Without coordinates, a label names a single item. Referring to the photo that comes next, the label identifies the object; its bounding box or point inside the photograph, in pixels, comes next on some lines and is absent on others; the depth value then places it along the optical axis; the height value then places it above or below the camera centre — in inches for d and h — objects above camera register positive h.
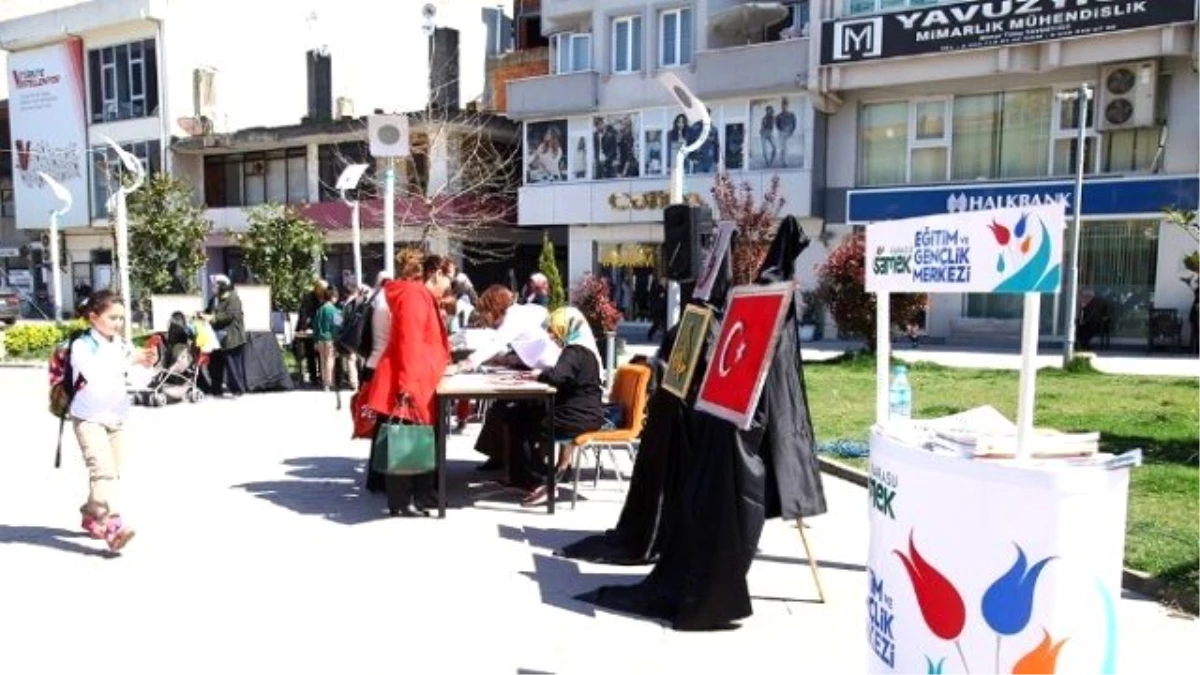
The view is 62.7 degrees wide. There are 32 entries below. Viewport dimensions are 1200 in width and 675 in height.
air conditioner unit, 868.0 +145.7
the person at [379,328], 275.1 -21.1
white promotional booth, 104.7 -29.5
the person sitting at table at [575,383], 273.7 -35.6
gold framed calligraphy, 212.2 -20.5
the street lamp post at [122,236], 658.2 +10.7
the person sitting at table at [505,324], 292.8 -20.7
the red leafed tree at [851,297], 633.0 -25.6
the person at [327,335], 555.8 -46.8
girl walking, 230.8 -38.1
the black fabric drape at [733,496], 182.9 -45.3
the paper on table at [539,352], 291.4 -28.6
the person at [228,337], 541.6 -46.6
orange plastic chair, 274.2 -45.4
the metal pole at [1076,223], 724.2 +27.1
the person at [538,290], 514.2 -19.0
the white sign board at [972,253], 107.0 +0.7
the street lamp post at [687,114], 378.7 +63.0
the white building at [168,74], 1525.6 +292.2
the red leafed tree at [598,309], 658.8 -37.1
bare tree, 1138.7 +90.4
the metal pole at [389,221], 410.9 +14.4
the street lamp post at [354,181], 621.3 +47.5
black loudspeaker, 259.1 +4.3
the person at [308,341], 609.3 -55.2
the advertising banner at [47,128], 1615.4 +205.6
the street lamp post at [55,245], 1026.1 +6.9
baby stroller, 517.7 -62.0
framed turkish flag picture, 180.1 -18.3
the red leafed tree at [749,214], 721.6 +36.7
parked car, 1321.4 -77.1
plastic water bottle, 230.5 -31.8
